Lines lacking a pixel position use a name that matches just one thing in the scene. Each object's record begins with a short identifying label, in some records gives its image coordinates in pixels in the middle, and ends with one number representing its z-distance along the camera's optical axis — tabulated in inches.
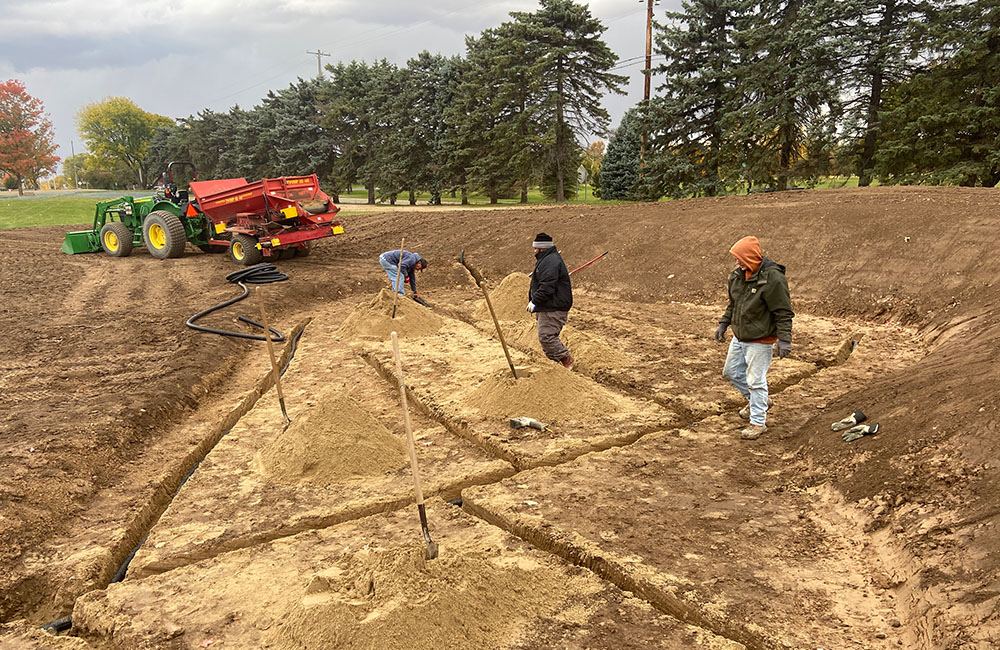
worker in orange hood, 195.9
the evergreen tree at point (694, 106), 888.9
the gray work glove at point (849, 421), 192.5
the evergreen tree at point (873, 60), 729.0
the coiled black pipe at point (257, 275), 465.7
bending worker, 391.5
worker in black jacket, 254.7
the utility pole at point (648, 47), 954.7
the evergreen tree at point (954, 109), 670.5
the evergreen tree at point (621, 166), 1210.6
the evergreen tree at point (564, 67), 981.2
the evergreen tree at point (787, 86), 761.0
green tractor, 568.7
